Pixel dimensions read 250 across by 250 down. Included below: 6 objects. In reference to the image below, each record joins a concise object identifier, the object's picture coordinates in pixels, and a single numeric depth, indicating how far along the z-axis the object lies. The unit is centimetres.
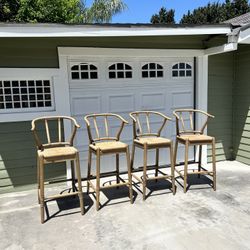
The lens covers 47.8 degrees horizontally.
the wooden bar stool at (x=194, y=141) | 358
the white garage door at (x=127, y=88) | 409
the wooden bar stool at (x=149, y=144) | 337
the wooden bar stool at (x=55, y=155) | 291
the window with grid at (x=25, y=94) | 369
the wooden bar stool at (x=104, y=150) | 313
